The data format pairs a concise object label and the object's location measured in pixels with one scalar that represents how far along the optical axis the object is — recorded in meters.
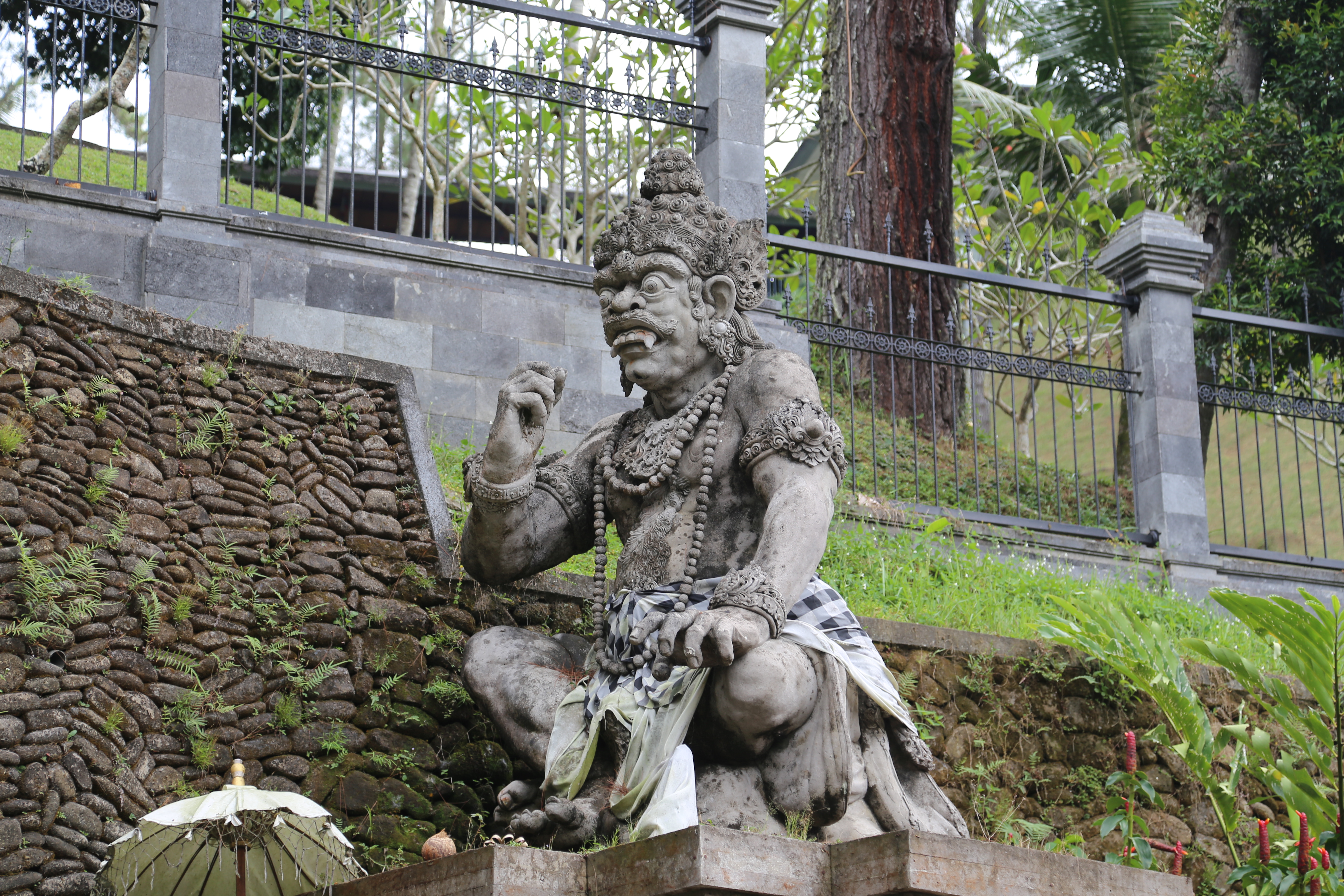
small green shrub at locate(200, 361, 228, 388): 6.77
